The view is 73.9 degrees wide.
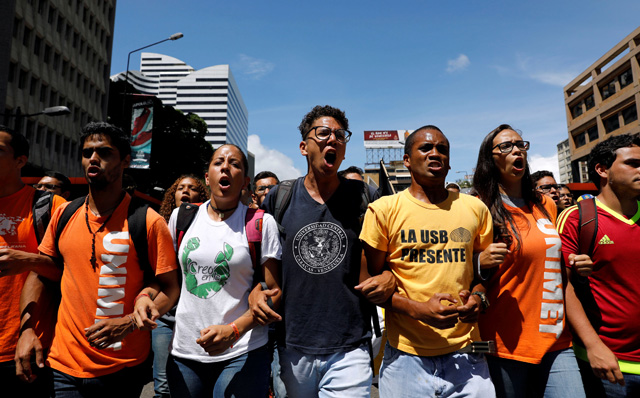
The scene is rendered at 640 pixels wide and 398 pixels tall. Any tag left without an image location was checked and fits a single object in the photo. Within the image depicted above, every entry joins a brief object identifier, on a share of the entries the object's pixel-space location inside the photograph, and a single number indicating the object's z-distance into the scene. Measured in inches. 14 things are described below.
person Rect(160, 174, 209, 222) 202.1
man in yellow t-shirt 99.7
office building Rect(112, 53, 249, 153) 6250.0
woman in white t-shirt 104.2
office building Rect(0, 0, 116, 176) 1134.4
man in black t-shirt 107.1
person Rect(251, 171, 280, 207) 254.6
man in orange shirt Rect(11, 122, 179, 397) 100.7
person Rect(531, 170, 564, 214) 239.9
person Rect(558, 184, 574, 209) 274.8
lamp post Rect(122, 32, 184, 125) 954.7
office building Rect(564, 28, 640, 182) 1696.6
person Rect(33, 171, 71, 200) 235.9
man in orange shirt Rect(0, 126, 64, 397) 116.1
